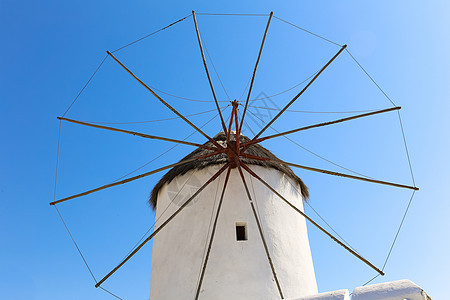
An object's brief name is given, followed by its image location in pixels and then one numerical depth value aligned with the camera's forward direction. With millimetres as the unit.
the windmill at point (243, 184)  6441
